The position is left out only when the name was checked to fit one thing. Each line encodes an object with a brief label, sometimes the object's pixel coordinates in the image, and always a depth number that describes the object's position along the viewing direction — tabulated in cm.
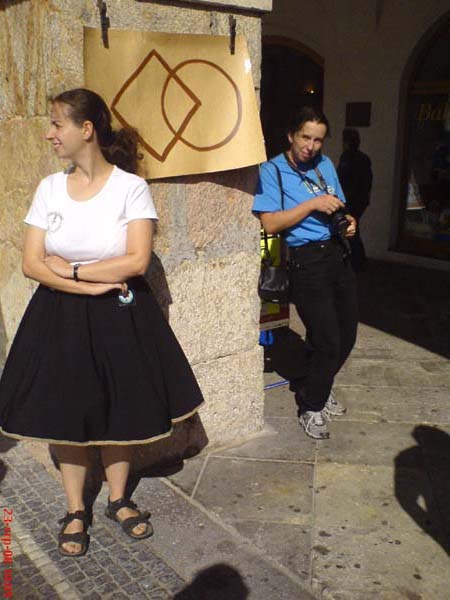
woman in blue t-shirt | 338
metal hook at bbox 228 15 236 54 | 313
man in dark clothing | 743
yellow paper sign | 281
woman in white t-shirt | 249
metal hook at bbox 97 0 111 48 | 271
